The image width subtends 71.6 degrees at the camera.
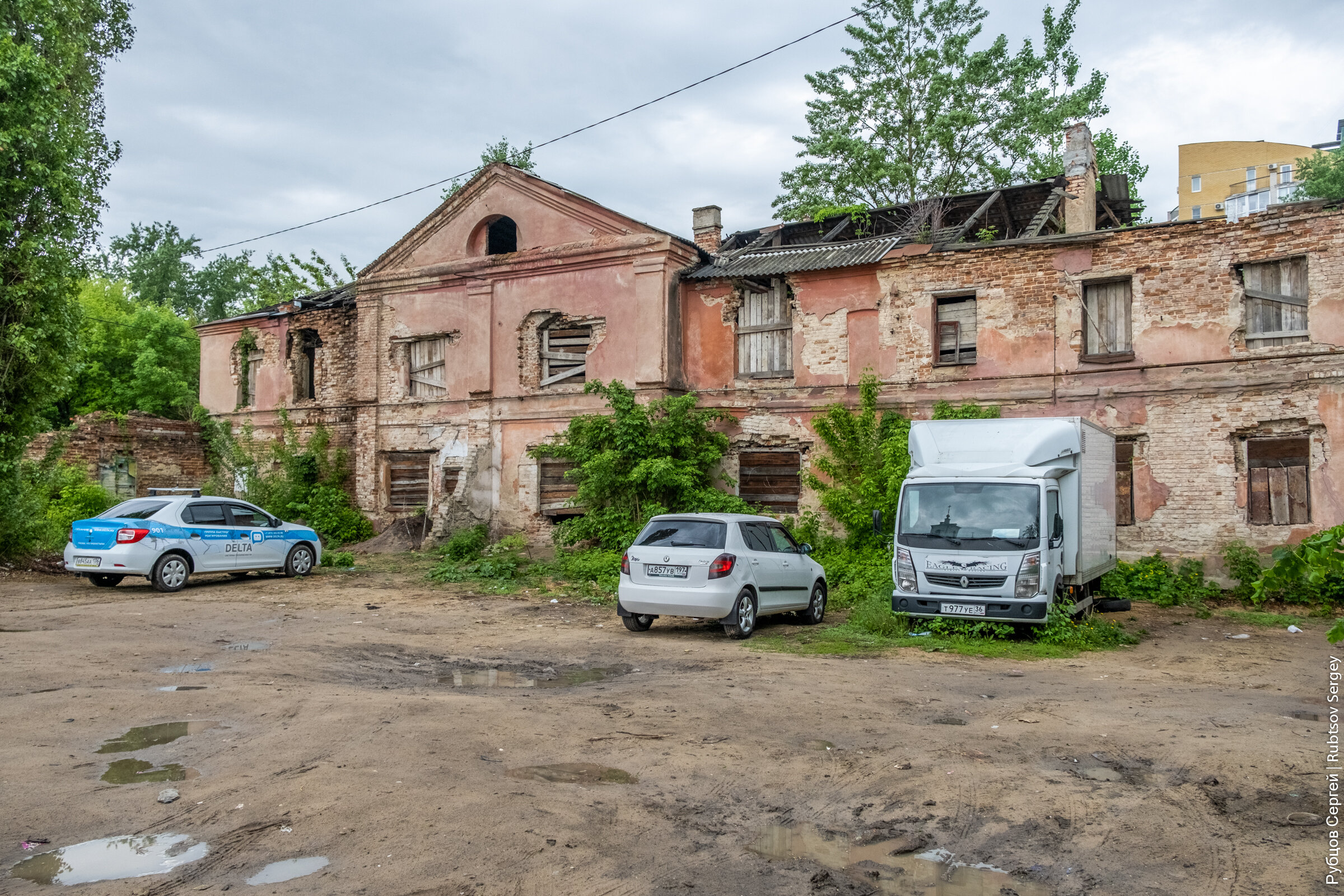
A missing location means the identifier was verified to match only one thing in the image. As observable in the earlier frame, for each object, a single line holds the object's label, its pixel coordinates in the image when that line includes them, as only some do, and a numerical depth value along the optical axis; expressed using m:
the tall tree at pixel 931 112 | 31.05
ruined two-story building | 15.55
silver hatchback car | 11.51
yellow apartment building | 61.97
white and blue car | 14.63
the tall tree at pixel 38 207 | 15.88
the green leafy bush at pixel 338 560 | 19.28
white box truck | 11.40
